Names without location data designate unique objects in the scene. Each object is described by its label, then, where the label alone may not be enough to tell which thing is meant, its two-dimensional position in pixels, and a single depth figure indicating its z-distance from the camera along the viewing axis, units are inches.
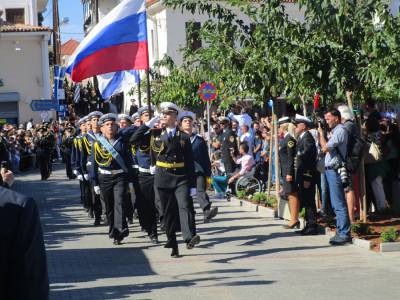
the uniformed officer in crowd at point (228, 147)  939.3
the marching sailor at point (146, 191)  563.8
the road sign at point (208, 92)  998.4
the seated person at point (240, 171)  841.5
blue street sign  1725.1
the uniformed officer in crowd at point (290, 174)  593.3
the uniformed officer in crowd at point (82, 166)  718.0
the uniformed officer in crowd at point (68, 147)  1211.2
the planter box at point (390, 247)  485.4
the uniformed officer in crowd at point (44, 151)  1291.8
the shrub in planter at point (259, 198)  759.6
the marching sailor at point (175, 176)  505.0
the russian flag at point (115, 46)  653.3
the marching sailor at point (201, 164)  564.7
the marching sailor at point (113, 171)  553.6
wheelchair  836.6
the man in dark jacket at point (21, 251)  143.0
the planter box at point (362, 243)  502.9
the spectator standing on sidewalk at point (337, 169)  521.3
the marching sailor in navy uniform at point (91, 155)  636.1
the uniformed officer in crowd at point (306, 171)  573.6
